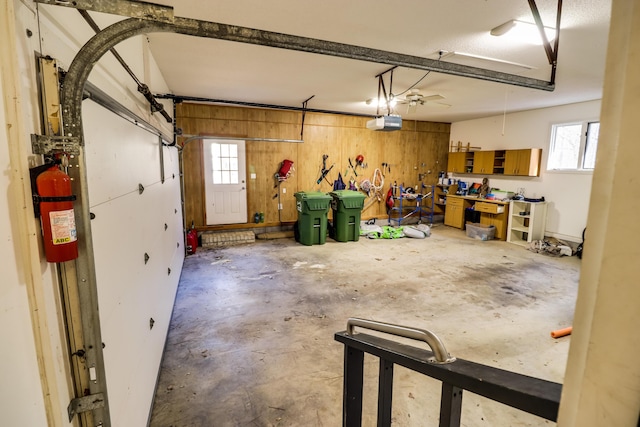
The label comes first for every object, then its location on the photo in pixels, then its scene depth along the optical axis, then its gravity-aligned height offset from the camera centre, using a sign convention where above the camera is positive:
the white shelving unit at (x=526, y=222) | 6.36 -1.07
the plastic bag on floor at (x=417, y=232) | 6.92 -1.42
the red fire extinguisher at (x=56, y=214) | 0.94 -0.16
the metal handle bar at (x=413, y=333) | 0.88 -0.58
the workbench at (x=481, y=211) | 6.76 -0.98
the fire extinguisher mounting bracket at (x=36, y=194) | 0.93 -0.09
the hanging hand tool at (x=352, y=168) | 7.69 +0.01
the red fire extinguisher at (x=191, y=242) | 5.57 -1.39
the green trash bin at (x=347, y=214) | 6.44 -0.97
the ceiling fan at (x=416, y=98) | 4.43 +1.07
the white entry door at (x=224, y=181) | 6.31 -0.31
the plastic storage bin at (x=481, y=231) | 6.80 -1.36
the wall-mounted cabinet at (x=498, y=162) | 6.46 +0.21
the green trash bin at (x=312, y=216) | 6.14 -0.98
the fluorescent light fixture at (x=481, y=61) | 3.37 +1.27
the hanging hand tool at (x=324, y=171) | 7.34 -0.07
